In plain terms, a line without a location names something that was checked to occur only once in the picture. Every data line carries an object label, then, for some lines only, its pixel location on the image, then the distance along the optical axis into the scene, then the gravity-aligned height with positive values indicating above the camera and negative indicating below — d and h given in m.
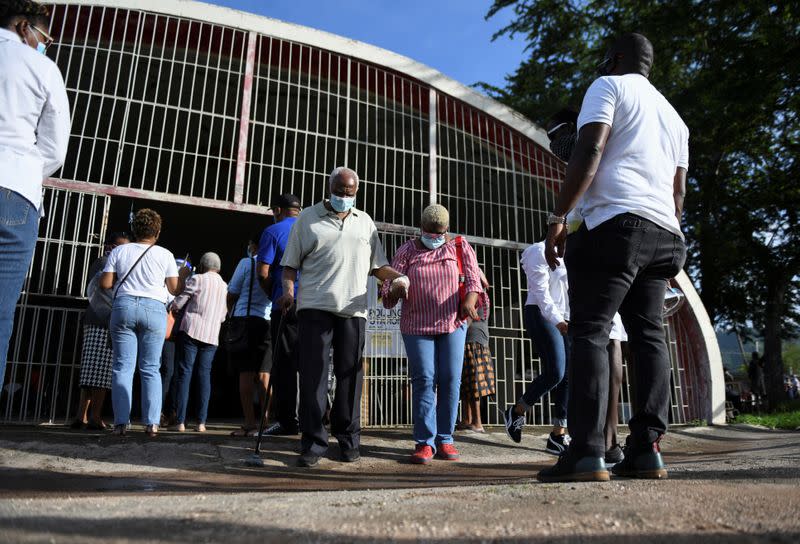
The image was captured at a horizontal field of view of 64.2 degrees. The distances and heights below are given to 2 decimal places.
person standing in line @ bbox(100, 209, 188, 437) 5.04 +0.66
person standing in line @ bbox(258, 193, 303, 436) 5.33 +0.55
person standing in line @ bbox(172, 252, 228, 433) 5.95 +0.63
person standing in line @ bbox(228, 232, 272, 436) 5.71 +0.48
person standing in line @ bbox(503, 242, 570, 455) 5.32 +0.63
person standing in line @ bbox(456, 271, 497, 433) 7.03 +0.32
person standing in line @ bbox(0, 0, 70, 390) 2.67 +1.15
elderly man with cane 4.36 +0.71
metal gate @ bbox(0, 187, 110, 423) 6.68 +0.91
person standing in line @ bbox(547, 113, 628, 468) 3.80 +0.63
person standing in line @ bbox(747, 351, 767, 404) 22.47 +1.33
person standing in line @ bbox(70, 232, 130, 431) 5.67 +0.38
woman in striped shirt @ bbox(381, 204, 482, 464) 4.78 +0.57
